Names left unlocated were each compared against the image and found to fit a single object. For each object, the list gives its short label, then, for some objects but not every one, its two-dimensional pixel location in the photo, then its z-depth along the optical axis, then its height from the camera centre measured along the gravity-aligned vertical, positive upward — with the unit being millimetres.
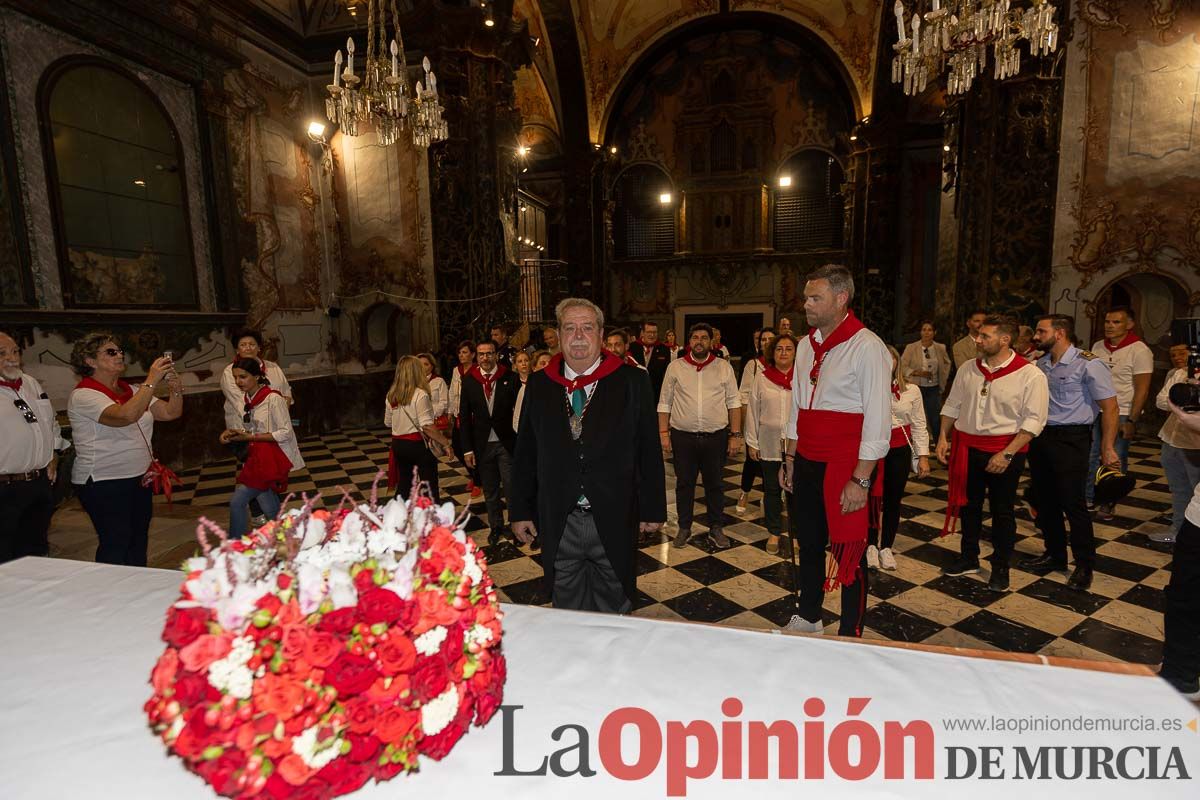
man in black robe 2801 -655
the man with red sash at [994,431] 3830 -753
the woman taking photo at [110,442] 3479 -582
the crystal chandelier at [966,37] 5797 +3123
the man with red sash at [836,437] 2865 -566
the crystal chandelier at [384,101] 6953 +3122
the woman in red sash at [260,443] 4590 -804
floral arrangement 994 -601
